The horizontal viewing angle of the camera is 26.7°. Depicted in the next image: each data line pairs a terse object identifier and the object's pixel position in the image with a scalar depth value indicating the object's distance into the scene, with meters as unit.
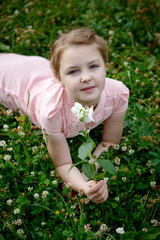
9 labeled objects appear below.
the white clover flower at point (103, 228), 0.80
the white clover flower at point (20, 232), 0.81
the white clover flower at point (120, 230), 0.79
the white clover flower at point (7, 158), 0.92
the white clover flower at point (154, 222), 0.83
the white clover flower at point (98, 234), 0.78
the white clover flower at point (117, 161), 0.92
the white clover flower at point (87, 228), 0.79
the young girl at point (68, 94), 0.82
